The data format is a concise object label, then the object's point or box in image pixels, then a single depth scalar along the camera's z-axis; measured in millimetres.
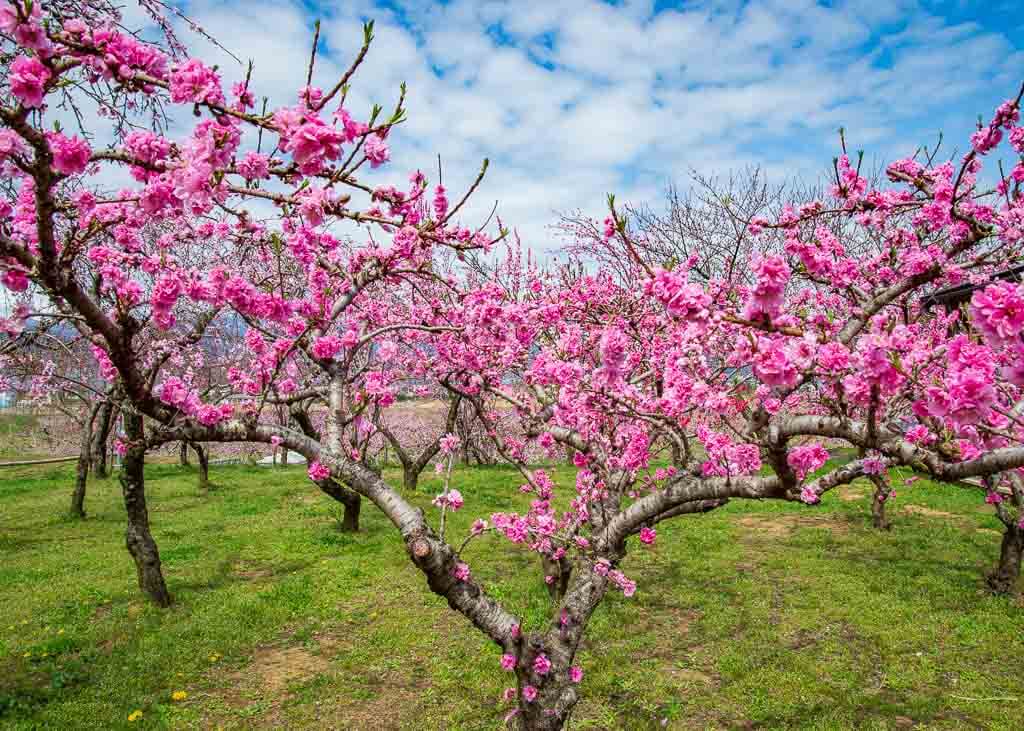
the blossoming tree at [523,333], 2486
